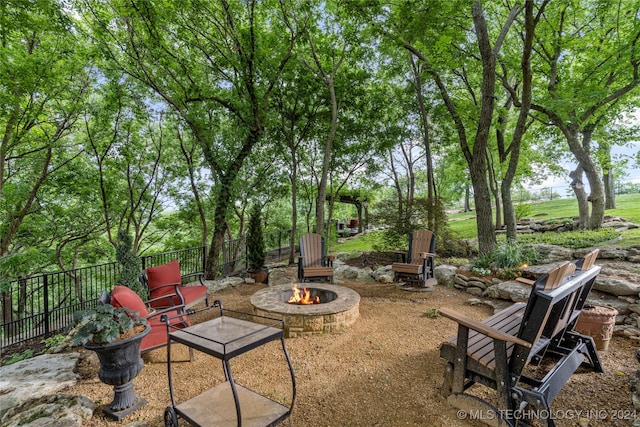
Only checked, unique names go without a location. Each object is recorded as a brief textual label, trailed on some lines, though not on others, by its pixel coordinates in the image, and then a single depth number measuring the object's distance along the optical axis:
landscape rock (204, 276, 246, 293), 6.33
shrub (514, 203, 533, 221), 11.81
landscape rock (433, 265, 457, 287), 5.91
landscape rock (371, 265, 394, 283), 6.53
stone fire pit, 3.71
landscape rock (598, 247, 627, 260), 5.18
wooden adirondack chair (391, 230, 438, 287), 5.62
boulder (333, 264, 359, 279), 7.07
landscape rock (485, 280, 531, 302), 4.39
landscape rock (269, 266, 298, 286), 6.61
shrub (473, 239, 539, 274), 5.56
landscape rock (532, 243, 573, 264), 5.67
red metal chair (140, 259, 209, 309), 4.09
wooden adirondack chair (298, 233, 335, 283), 5.57
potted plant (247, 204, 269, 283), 7.07
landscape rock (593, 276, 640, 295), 3.69
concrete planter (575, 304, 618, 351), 3.01
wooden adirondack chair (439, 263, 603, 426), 1.78
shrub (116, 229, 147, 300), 4.00
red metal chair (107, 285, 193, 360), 2.63
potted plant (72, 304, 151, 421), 2.13
